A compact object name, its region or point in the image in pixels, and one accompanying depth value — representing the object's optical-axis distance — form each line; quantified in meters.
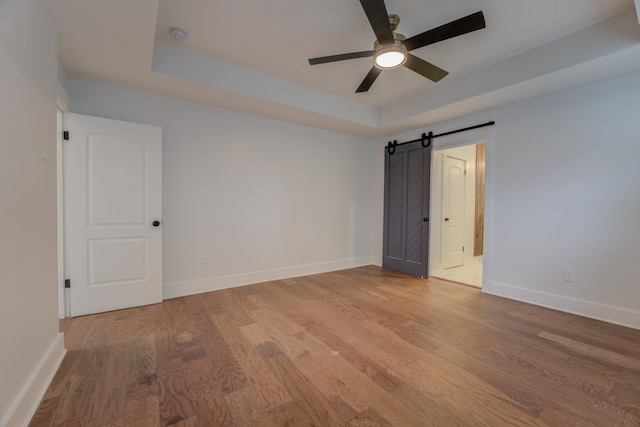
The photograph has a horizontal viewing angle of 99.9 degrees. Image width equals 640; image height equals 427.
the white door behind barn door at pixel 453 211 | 4.59
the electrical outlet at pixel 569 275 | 2.87
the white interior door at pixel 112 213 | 2.65
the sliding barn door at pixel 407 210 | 4.25
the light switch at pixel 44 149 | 1.65
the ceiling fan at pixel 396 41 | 1.76
